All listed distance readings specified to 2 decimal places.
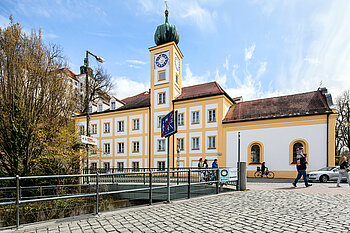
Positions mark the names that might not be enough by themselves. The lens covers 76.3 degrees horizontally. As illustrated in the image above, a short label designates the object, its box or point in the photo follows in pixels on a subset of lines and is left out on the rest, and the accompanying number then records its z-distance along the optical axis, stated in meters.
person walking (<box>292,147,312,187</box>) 11.14
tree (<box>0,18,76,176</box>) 9.95
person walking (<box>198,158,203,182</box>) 9.10
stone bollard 10.38
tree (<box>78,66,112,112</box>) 38.91
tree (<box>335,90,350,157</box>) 32.65
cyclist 21.01
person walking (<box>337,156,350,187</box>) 12.33
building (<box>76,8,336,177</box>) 20.92
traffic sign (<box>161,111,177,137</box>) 7.17
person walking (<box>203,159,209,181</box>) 9.37
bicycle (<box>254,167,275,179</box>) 21.20
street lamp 12.71
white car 16.50
